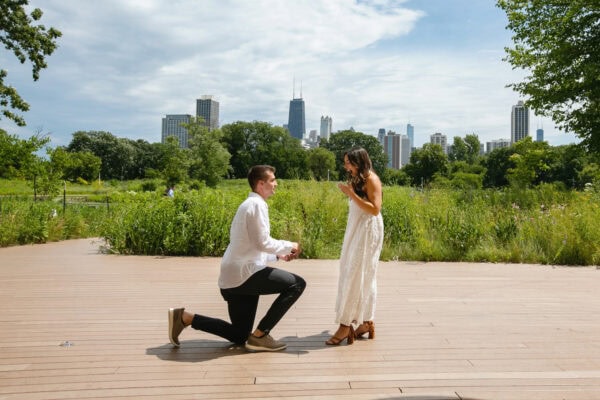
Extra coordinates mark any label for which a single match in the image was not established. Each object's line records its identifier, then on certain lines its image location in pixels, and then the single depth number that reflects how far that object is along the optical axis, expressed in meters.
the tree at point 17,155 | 13.56
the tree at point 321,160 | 98.56
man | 3.67
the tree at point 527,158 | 42.16
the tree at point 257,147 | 90.62
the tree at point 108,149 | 92.25
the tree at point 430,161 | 84.19
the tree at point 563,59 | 20.08
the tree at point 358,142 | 104.94
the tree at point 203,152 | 53.09
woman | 3.99
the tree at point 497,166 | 74.12
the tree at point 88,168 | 71.25
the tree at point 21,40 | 19.83
